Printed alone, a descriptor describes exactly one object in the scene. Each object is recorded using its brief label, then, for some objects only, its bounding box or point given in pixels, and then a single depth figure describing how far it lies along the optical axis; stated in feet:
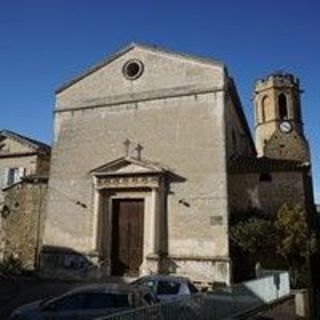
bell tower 75.68
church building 48.37
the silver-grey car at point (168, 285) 30.87
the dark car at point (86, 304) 24.11
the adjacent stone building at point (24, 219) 56.33
